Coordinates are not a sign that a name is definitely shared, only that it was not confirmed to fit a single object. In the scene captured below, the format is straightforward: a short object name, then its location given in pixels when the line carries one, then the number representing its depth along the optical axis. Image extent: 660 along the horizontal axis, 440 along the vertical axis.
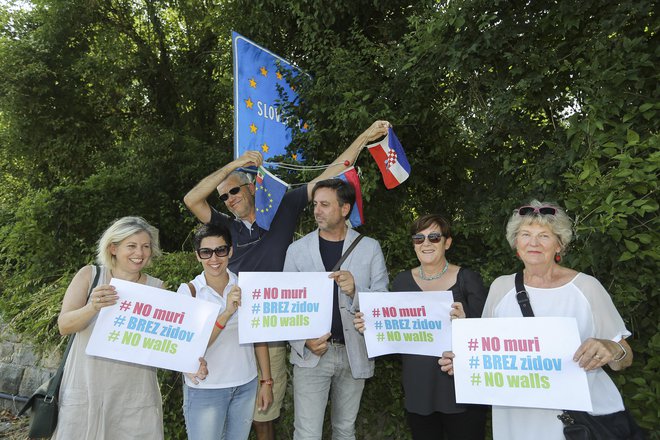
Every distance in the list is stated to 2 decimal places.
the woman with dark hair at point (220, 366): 2.92
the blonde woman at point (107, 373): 2.76
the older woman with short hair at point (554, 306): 2.25
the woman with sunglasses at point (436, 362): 2.81
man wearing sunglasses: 3.59
